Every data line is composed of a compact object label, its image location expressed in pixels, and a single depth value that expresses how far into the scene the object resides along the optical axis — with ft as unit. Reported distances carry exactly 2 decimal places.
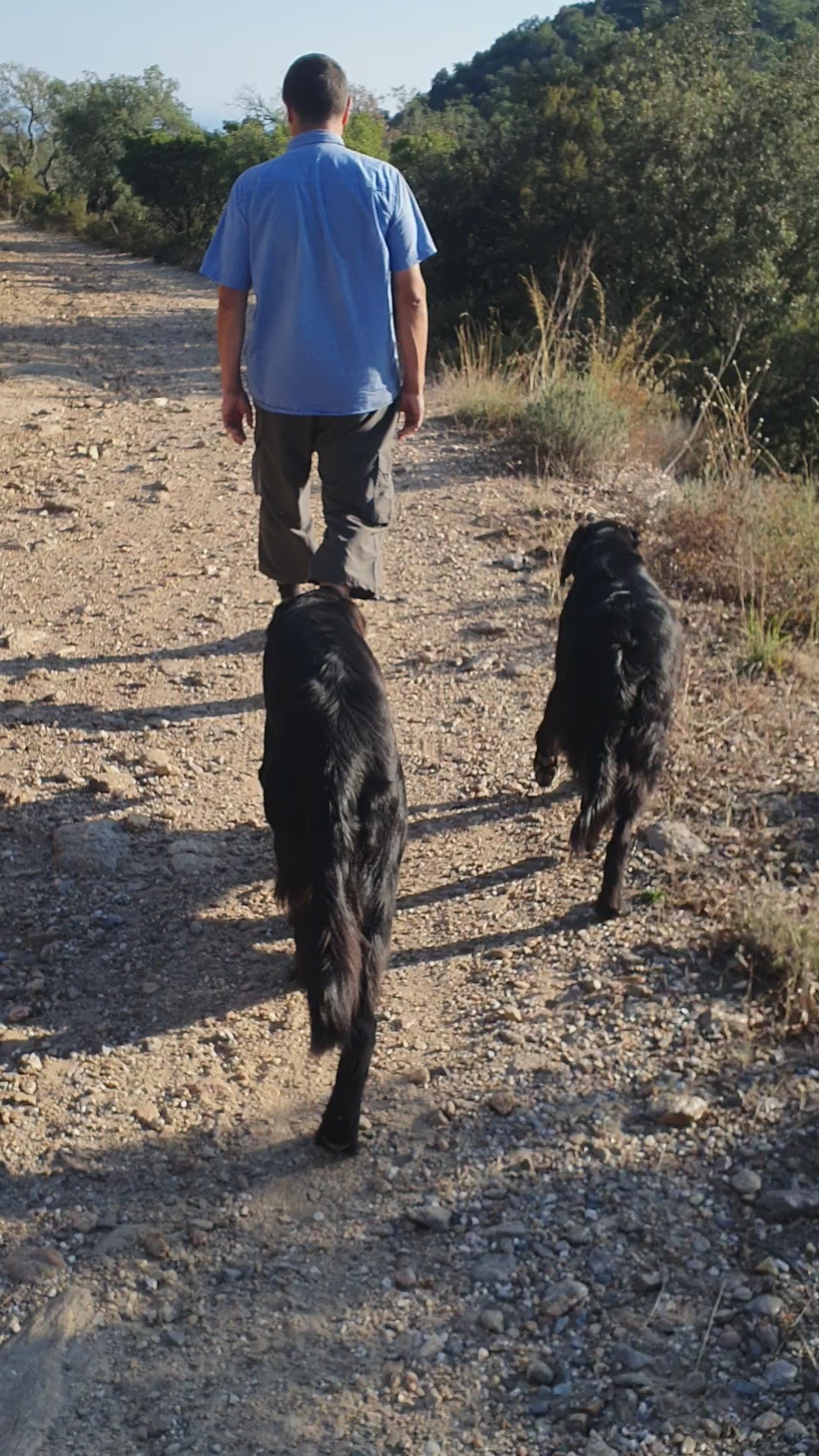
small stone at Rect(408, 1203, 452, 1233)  8.96
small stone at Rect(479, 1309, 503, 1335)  8.20
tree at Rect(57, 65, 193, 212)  91.76
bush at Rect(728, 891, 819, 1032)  10.74
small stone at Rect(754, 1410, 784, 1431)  7.48
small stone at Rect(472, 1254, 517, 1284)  8.59
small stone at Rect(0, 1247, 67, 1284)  8.48
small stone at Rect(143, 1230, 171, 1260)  8.66
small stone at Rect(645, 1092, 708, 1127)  9.80
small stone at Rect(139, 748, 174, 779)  14.82
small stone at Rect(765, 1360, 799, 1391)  7.75
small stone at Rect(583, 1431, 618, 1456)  7.32
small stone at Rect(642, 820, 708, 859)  13.23
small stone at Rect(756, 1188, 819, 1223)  8.92
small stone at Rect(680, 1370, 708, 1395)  7.72
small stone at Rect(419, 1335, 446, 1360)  8.00
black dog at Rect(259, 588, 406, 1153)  9.04
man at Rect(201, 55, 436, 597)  12.39
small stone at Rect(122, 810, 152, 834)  13.70
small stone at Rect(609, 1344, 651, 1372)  7.86
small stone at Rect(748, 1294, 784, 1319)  8.16
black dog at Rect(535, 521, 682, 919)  11.80
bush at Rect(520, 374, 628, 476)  24.85
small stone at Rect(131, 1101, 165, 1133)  9.85
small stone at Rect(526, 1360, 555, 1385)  7.81
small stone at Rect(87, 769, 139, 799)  14.38
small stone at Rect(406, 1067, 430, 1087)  10.37
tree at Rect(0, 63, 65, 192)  130.00
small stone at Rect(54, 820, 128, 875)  13.06
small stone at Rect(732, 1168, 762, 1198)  9.18
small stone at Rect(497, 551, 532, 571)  20.71
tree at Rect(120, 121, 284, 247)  62.59
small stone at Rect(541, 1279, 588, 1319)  8.32
